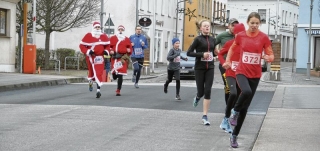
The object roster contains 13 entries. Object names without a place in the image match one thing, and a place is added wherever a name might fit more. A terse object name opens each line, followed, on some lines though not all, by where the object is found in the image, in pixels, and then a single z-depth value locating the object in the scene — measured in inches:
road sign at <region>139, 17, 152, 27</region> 1552.7
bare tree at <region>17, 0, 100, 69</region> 1451.8
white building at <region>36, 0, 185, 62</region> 1998.0
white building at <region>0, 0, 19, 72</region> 1231.5
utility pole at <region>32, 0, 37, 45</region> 1254.4
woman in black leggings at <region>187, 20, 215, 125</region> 499.8
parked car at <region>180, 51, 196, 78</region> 1337.6
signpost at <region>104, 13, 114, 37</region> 1393.9
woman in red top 376.2
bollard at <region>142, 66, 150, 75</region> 1485.0
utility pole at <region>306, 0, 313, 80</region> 1424.7
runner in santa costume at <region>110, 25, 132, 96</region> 749.9
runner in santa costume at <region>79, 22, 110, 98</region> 690.2
